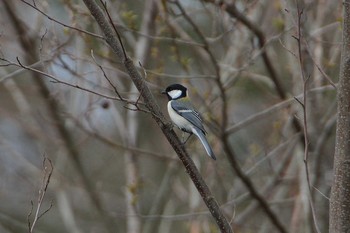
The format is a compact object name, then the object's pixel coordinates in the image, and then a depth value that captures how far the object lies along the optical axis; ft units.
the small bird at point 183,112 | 31.22
